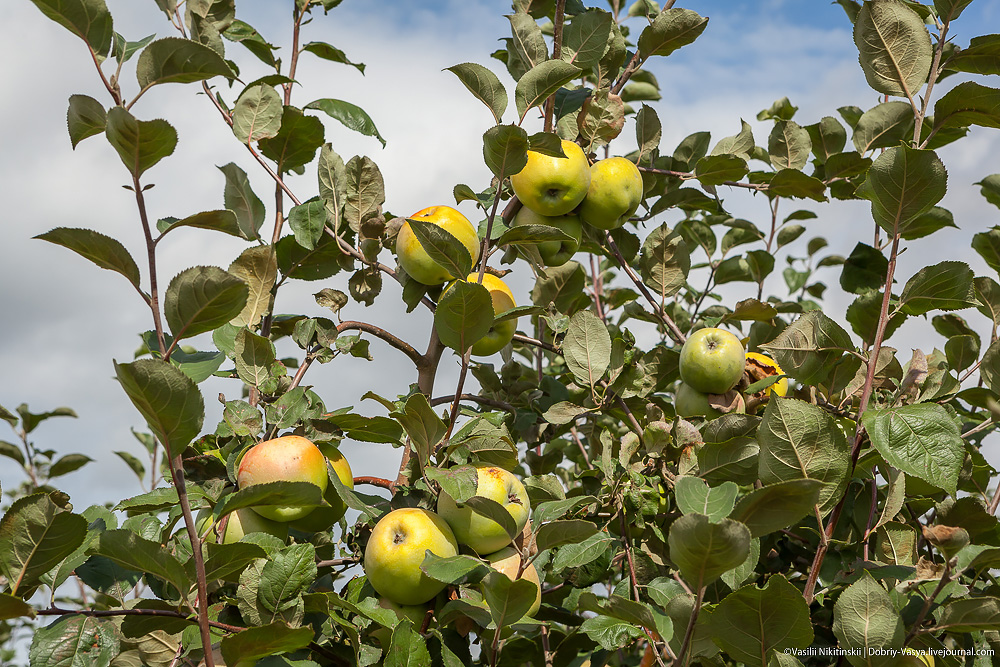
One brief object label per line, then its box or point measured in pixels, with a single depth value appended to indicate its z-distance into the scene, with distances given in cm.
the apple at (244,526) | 110
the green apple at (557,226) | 122
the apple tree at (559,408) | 100
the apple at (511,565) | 108
